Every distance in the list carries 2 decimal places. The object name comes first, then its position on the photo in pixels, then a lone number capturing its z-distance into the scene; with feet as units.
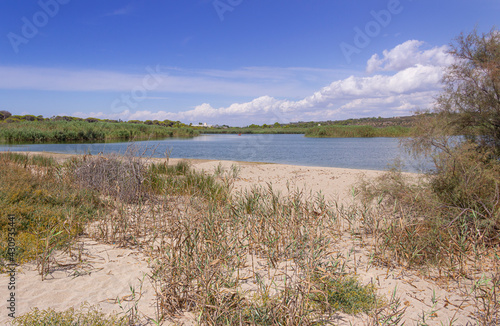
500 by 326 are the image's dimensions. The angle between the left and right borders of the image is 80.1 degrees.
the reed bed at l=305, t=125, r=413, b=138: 159.68
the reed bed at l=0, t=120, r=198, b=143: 101.81
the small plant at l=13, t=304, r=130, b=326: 7.86
